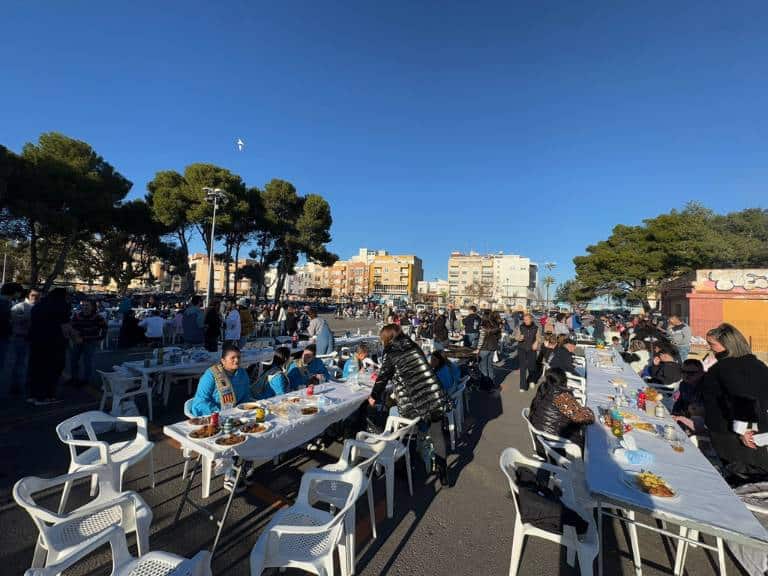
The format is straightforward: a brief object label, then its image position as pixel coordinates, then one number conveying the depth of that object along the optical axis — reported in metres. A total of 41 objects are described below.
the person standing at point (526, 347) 7.43
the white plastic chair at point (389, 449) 2.86
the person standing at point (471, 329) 10.86
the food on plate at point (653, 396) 4.29
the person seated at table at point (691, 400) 4.06
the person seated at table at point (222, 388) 3.41
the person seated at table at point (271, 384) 4.26
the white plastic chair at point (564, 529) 2.03
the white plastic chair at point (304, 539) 1.79
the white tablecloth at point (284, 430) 2.53
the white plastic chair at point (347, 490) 2.23
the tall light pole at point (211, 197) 16.06
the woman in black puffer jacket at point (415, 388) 3.38
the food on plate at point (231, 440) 2.50
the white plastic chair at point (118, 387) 4.59
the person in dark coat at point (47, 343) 5.22
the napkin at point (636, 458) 2.49
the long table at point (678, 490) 1.81
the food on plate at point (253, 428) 2.77
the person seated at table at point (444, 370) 4.50
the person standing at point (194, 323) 7.97
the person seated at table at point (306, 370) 4.70
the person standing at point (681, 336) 8.29
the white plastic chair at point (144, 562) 1.58
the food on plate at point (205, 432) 2.61
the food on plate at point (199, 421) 2.86
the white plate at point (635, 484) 2.03
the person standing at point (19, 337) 5.66
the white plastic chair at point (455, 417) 4.52
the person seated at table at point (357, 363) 5.50
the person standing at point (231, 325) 8.34
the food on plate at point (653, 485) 2.07
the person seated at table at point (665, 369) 6.03
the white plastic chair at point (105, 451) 2.65
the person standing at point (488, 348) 7.68
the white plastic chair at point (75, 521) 1.72
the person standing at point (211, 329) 8.07
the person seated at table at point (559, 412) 3.20
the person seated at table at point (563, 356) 6.10
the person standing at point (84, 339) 5.95
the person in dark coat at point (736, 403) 2.62
